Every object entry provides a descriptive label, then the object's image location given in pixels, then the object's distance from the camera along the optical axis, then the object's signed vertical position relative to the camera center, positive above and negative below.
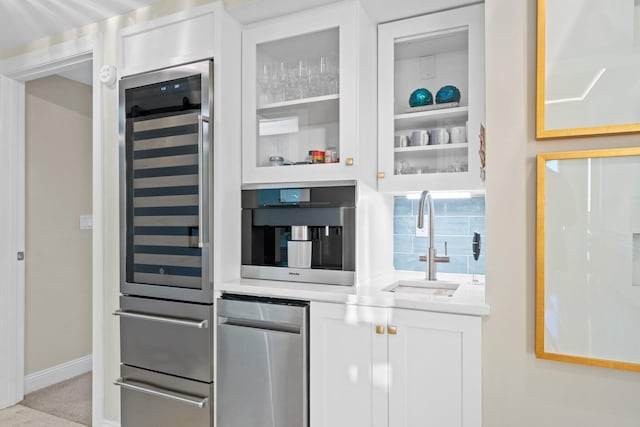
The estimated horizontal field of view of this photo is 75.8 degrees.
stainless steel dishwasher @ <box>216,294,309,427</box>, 1.79 -0.67
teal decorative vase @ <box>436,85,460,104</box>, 2.01 +0.59
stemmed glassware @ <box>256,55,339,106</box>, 2.07 +0.71
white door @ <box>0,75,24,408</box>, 2.81 -0.17
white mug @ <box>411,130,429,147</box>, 2.06 +0.38
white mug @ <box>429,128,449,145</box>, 2.02 +0.38
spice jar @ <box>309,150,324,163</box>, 2.06 +0.29
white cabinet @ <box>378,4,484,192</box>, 1.92 +0.55
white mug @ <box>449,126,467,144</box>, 1.97 +0.38
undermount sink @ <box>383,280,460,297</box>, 2.04 -0.37
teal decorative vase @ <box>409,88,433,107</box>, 2.07 +0.59
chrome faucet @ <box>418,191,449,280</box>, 2.13 -0.23
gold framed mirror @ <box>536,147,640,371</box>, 1.33 -0.15
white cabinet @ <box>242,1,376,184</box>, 1.94 +0.60
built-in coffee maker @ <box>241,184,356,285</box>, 1.98 -0.10
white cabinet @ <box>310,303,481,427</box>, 1.52 -0.61
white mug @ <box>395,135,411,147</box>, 2.09 +0.38
